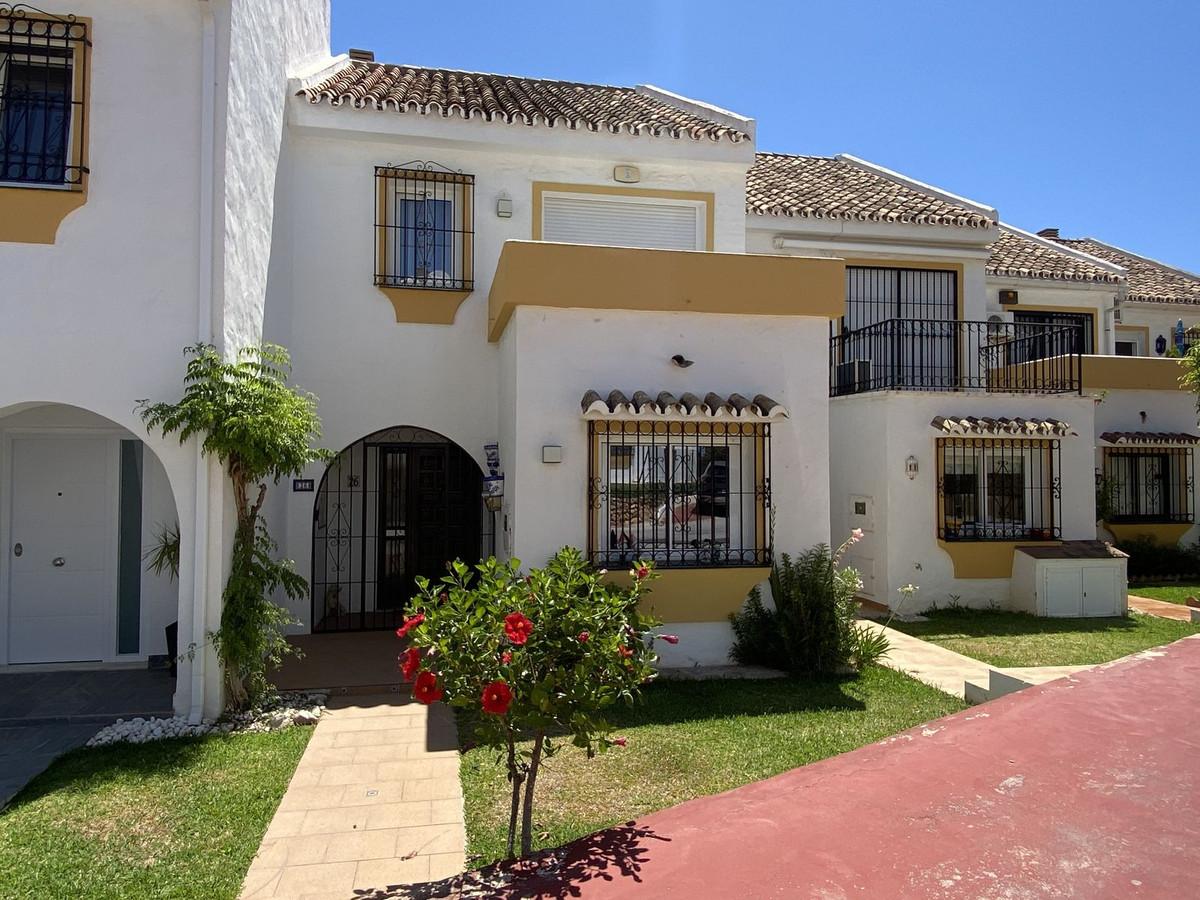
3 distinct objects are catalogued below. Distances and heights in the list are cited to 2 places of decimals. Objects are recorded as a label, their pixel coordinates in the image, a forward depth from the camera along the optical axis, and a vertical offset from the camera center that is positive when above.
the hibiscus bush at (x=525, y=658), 3.83 -0.99
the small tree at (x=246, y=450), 7.02 +0.24
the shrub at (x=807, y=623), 8.59 -1.77
